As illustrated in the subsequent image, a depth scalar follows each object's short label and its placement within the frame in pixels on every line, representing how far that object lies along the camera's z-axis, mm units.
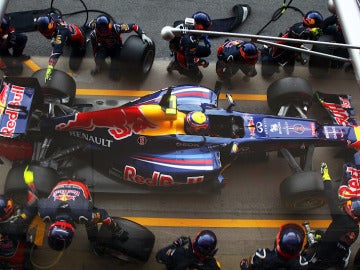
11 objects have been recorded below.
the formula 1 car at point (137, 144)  3877
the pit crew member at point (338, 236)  3535
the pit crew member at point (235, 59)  4590
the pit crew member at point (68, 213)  3334
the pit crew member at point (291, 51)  4891
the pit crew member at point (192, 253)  3408
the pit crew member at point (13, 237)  3480
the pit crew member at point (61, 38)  4629
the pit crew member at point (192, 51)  4730
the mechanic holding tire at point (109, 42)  4730
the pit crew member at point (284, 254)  3377
